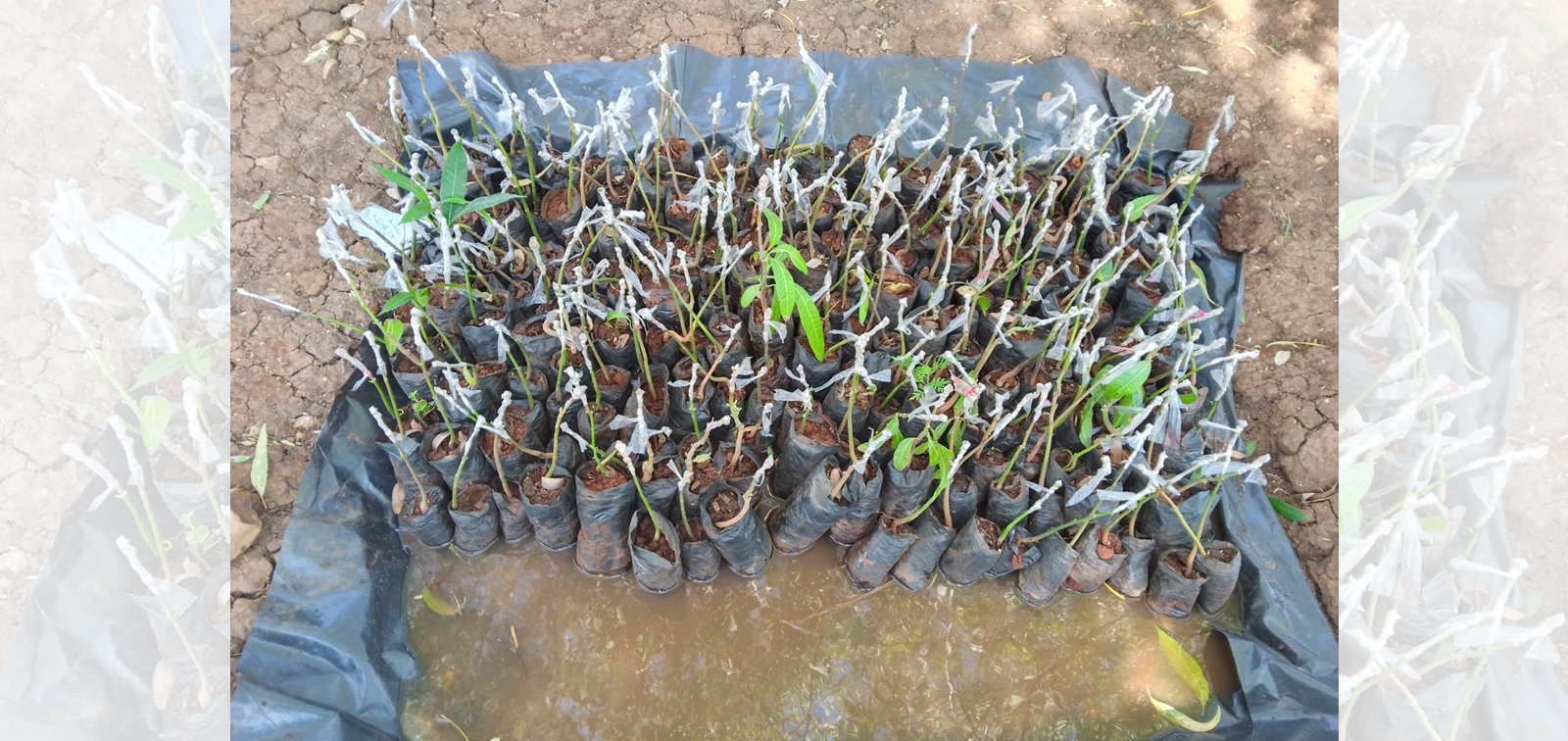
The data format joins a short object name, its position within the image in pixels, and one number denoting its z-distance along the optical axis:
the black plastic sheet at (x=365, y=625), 1.81
